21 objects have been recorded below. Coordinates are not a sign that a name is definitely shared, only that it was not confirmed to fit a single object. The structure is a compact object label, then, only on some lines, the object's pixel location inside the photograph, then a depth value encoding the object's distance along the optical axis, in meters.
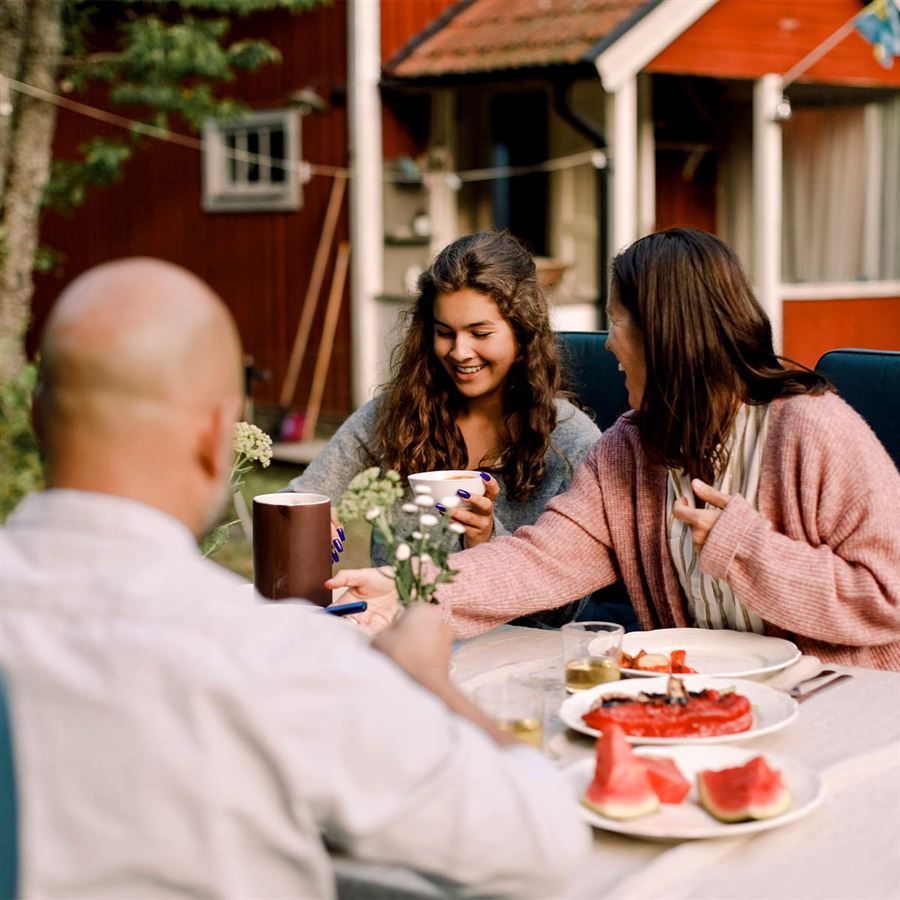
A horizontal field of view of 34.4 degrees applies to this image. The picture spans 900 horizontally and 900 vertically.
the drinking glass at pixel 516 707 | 1.87
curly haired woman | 3.59
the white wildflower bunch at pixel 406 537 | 2.03
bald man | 1.20
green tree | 9.12
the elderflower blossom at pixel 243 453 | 2.72
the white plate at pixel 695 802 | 1.67
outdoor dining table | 1.58
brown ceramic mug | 2.60
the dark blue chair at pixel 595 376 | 4.23
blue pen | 2.41
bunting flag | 9.94
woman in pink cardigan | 2.54
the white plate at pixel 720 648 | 2.42
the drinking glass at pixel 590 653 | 2.31
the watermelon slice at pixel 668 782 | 1.77
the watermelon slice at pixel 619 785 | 1.72
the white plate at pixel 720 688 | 1.98
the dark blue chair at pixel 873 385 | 3.32
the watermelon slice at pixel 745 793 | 1.70
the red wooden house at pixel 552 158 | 10.90
